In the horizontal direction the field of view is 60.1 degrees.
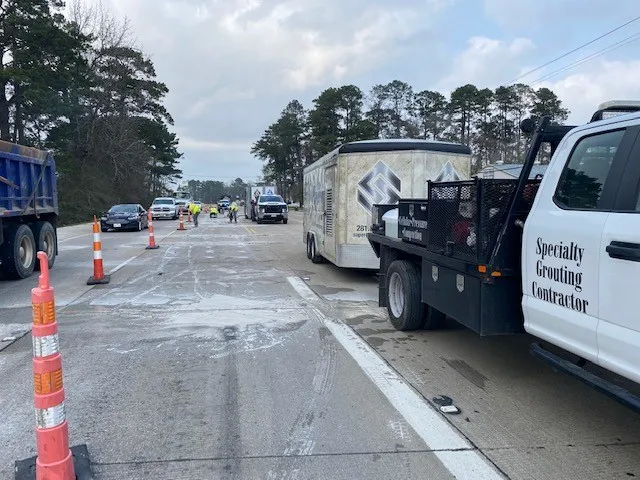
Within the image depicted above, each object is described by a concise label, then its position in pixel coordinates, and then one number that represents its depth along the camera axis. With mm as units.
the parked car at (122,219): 27156
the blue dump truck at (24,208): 10492
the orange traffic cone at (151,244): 17891
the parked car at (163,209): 40844
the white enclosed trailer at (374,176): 10250
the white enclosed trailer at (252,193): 43041
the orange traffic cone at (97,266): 10680
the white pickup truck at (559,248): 3254
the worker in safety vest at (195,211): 32094
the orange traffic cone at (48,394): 3131
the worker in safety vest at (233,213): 39375
